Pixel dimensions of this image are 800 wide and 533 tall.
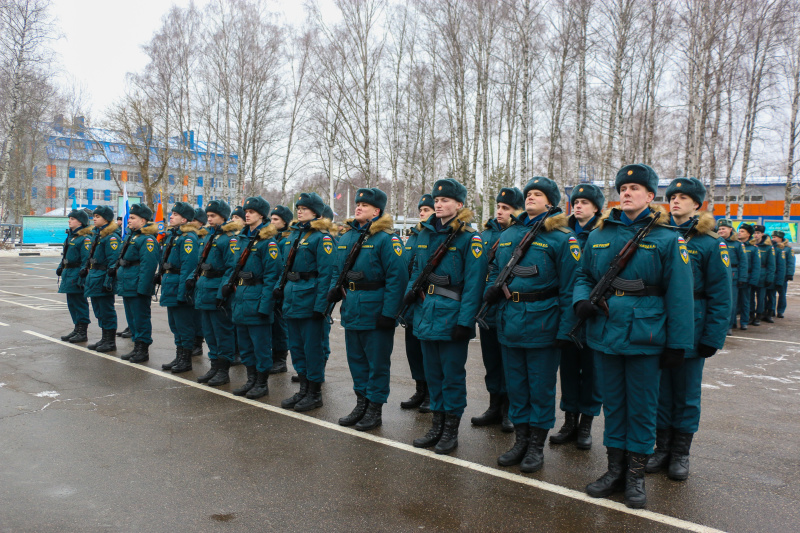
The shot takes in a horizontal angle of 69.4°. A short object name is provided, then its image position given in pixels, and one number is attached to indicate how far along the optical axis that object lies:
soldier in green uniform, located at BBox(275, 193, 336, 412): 5.58
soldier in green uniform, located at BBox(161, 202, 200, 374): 7.07
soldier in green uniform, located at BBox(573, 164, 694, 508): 3.62
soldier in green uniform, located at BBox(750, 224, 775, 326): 11.90
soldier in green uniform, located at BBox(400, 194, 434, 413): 5.64
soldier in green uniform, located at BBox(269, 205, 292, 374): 7.27
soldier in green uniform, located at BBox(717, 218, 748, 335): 10.29
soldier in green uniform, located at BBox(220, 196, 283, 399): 5.98
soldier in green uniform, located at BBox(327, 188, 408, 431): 5.02
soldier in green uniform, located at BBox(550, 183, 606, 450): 4.74
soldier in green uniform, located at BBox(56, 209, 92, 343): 8.52
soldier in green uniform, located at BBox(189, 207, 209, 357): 7.32
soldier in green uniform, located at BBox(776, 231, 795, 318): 12.70
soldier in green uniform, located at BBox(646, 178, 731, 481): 4.13
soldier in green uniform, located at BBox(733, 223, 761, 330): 11.31
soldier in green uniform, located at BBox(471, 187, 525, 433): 5.21
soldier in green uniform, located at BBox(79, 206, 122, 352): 8.08
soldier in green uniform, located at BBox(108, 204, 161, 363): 7.54
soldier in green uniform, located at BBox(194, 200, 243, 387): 6.54
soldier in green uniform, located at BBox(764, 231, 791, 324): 12.36
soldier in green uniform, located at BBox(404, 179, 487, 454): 4.47
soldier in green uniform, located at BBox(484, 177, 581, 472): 4.19
